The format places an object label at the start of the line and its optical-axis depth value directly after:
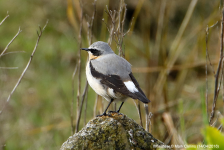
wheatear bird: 7.52
